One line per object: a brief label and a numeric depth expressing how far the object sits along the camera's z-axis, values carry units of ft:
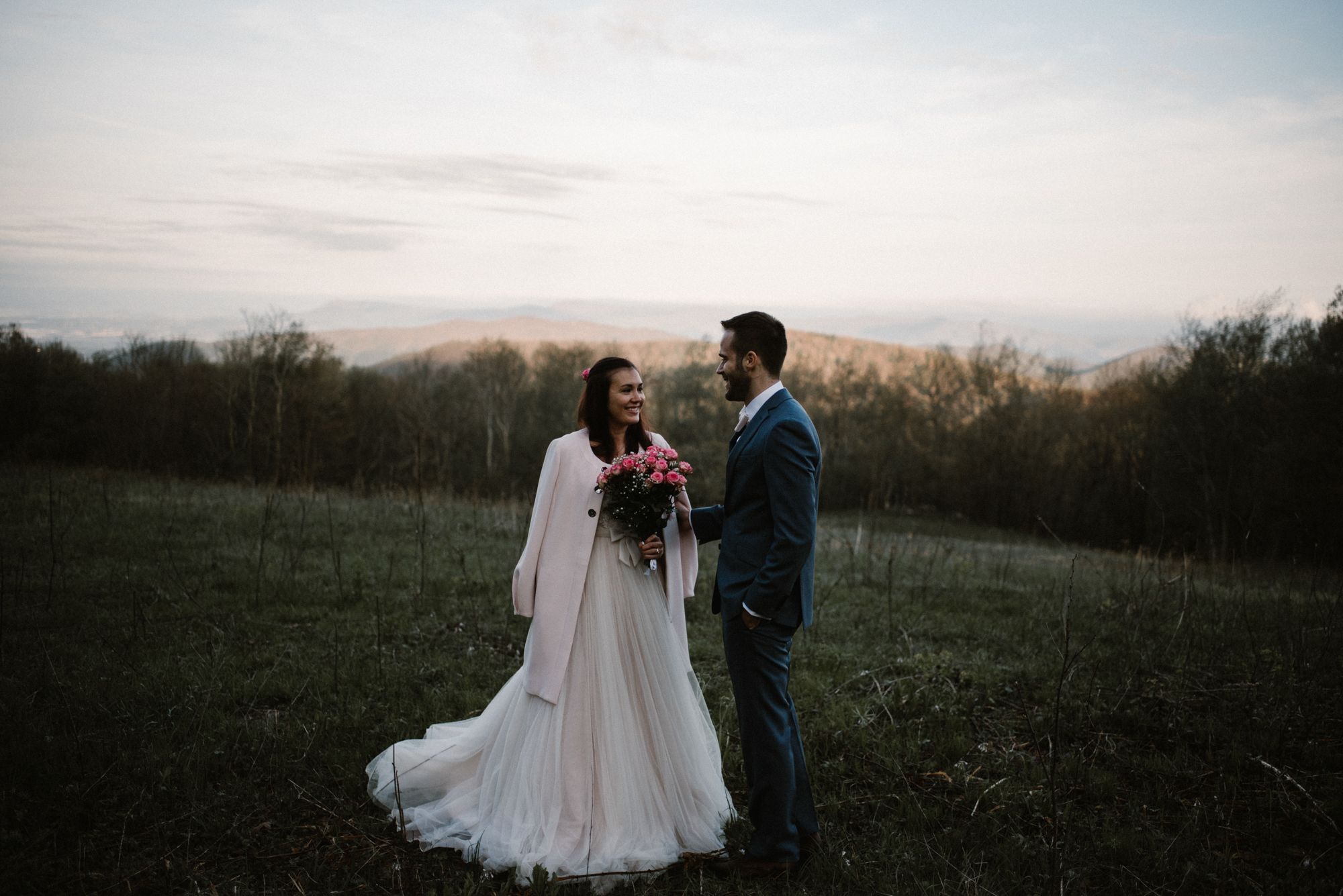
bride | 12.46
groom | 11.25
